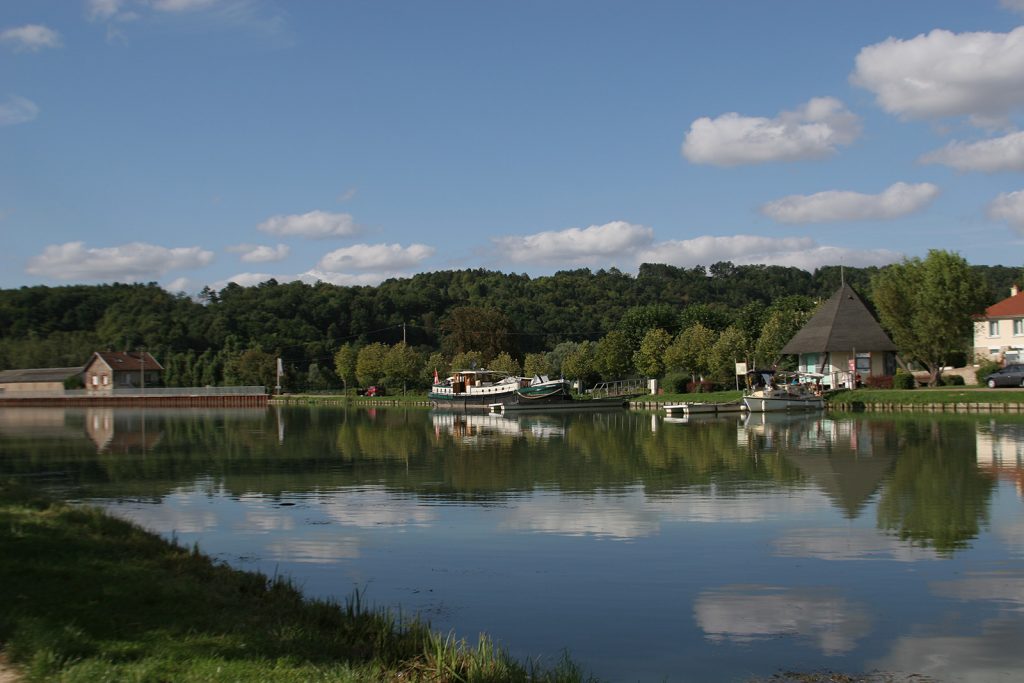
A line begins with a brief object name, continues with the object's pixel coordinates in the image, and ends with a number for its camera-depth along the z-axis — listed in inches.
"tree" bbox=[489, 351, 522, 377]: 3672.2
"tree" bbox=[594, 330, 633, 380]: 3267.7
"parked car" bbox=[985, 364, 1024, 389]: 2086.6
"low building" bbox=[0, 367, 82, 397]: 4655.5
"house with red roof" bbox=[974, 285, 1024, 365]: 2600.9
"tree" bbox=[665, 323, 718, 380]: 2874.0
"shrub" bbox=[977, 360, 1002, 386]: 2219.5
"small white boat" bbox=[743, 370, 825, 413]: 2183.8
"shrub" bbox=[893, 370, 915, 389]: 2283.1
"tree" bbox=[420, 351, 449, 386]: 3890.3
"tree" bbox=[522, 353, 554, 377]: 3545.8
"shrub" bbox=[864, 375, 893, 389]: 2378.2
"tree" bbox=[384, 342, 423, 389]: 3927.2
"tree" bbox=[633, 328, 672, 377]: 3066.2
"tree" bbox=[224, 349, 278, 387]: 4382.4
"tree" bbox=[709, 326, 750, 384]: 2726.4
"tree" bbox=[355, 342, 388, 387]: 4042.8
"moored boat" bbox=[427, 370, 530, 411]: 2950.3
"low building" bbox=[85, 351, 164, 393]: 4576.8
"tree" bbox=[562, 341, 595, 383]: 3376.0
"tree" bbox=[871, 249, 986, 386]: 2363.4
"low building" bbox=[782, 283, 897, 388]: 2564.0
